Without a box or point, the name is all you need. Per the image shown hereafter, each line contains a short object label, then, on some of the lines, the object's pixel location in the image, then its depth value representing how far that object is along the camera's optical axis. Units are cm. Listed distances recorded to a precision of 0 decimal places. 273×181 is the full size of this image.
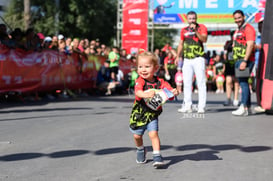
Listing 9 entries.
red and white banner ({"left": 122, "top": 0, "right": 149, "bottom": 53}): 3098
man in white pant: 1029
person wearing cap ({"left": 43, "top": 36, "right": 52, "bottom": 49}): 1469
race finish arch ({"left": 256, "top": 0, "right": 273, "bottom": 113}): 1008
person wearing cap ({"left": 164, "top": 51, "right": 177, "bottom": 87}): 2031
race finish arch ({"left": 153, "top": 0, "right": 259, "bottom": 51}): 2712
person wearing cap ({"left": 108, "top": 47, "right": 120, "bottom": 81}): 1867
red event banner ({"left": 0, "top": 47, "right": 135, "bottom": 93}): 1267
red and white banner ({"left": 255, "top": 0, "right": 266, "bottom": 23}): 2673
